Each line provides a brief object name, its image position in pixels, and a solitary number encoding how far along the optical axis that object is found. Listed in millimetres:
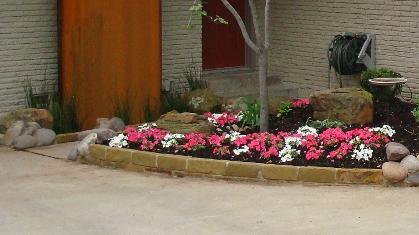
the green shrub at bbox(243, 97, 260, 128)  13820
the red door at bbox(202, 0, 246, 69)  18031
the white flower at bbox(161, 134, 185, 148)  12961
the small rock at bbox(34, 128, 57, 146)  14406
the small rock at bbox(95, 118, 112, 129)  14836
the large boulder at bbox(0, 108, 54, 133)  14641
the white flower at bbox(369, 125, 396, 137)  12708
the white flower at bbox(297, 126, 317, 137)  12961
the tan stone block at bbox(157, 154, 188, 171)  12390
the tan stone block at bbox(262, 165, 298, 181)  11836
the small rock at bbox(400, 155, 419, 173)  11570
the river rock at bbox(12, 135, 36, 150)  14203
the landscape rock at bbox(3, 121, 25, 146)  14320
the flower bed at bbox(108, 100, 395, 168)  12078
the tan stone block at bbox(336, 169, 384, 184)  11688
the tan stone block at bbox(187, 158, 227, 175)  12164
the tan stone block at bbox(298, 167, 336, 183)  11734
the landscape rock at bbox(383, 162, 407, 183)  11586
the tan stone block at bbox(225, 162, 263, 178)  12000
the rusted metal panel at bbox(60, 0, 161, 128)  15203
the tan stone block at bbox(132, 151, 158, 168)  12602
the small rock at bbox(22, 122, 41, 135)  14359
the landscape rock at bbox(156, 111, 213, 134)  13531
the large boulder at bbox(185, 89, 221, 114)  15727
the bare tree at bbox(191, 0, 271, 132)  13266
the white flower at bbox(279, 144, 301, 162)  12125
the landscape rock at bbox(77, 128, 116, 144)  13596
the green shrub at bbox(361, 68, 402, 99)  15297
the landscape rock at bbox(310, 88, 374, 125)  13469
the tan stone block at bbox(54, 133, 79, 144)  14695
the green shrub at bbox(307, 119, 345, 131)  13398
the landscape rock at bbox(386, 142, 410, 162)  11844
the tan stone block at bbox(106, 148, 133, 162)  12820
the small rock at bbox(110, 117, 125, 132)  14859
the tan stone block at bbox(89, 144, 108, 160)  13098
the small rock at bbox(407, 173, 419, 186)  11578
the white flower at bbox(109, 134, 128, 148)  13227
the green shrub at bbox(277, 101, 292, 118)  14383
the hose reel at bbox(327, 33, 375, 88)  16250
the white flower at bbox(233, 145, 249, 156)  12469
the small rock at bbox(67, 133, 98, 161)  13344
